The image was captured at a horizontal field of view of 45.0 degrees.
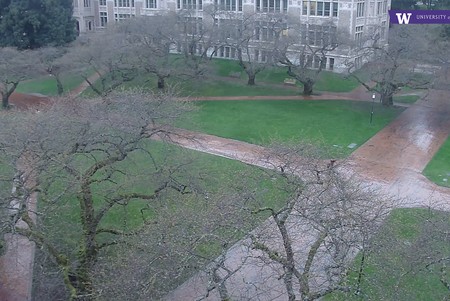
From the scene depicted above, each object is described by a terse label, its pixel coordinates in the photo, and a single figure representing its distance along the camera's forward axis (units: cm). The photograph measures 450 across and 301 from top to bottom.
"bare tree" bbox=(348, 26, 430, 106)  3397
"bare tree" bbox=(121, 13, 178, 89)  3722
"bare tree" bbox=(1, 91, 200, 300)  1451
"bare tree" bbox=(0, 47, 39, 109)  3416
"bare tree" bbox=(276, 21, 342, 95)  3794
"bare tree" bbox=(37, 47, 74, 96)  3638
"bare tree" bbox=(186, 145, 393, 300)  1215
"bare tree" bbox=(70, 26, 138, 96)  3594
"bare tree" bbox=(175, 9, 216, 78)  3938
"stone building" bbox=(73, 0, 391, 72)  4138
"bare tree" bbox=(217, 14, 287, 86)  3961
